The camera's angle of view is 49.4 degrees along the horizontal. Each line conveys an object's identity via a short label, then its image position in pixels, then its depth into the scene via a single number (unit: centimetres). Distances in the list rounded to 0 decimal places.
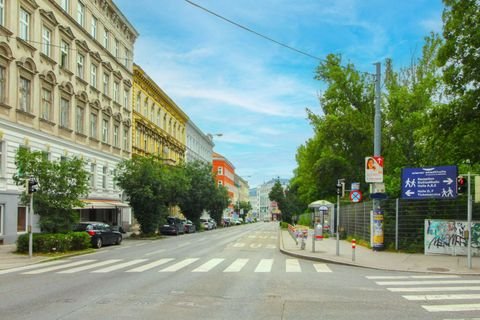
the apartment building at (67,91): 2833
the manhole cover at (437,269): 1670
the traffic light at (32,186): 2036
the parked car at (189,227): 5150
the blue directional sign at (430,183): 2130
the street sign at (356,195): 2227
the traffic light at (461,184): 1728
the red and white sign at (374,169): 2228
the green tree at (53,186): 2214
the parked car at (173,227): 4494
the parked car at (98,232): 2722
